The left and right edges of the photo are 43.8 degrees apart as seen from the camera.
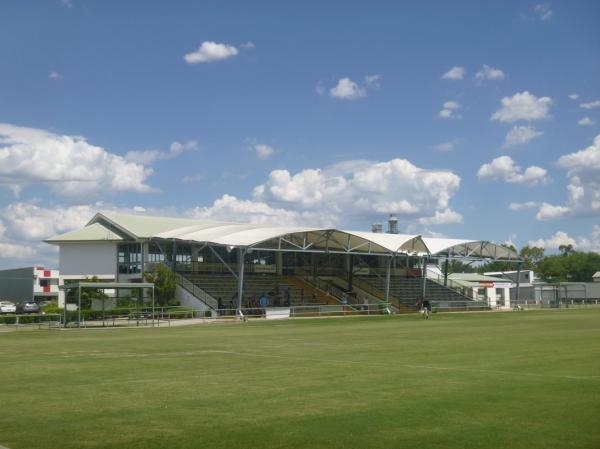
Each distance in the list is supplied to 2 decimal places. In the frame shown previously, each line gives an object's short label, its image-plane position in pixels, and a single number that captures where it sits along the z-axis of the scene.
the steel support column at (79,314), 40.25
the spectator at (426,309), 50.97
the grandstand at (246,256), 57.12
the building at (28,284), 95.94
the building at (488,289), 76.13
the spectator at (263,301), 54.00
